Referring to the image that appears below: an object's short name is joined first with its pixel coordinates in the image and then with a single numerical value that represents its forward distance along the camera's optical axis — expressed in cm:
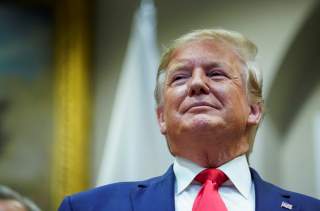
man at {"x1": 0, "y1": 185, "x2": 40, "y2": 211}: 188
